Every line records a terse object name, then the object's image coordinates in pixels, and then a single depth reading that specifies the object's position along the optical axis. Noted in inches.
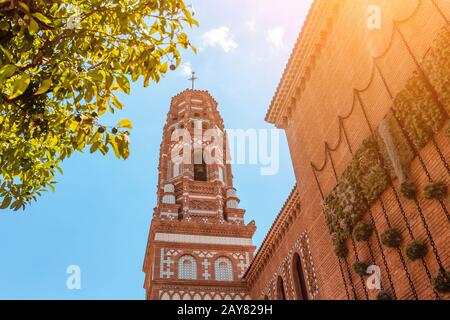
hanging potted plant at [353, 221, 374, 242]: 381.1
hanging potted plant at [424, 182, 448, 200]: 299.9
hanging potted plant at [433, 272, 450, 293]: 285.4
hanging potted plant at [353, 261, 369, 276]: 379.9
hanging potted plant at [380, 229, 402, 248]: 342.0
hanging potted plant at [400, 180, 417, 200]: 328.8
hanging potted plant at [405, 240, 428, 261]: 312.1
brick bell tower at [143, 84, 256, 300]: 944.9
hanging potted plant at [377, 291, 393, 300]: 344.3
